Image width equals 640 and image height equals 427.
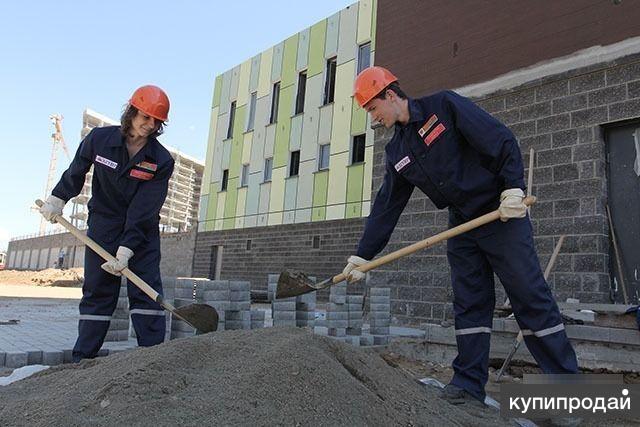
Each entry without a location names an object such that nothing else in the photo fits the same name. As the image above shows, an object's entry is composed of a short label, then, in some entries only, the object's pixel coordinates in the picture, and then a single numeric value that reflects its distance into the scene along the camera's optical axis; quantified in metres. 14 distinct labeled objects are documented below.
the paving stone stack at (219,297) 4.17
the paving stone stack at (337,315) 5.07
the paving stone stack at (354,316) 5.23
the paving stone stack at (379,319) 5.37
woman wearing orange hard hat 3.38
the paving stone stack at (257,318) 4.56
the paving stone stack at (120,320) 4.31
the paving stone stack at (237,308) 4.32
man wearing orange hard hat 2.63
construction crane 78.44
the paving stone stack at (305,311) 4.93
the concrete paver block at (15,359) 3.38
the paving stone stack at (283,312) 4.66
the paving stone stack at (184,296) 4.02
